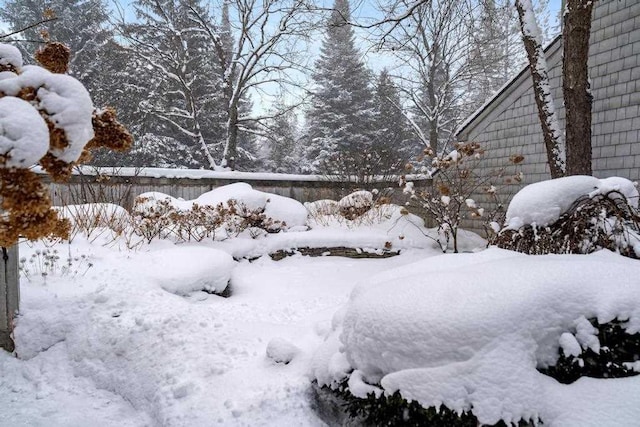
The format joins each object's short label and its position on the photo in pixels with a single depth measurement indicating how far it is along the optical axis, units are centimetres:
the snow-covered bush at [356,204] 861
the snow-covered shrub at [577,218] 300
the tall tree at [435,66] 1463
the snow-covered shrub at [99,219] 556
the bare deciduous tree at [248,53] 1352
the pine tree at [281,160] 2023
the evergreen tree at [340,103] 1880
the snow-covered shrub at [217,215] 619
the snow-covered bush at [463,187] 702
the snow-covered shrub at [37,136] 125
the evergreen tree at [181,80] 1382
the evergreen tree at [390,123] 1944
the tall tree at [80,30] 1656
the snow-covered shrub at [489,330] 176
